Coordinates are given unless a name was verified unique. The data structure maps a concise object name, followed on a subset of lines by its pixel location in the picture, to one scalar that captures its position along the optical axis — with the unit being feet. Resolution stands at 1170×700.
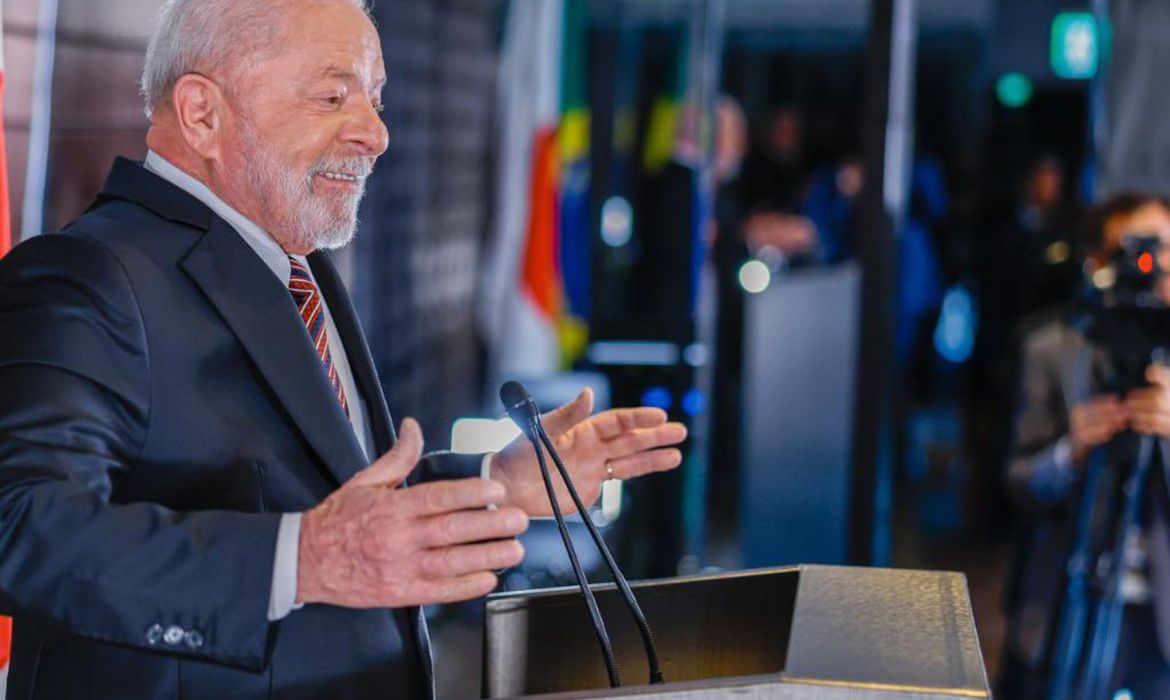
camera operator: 11.83
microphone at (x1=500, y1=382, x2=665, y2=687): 7.88
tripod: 11.75
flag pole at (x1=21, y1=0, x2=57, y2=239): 9.65
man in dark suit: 7.37
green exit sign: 28.86
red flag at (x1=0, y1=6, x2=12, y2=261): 9.18
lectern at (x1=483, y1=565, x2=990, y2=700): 7.95
